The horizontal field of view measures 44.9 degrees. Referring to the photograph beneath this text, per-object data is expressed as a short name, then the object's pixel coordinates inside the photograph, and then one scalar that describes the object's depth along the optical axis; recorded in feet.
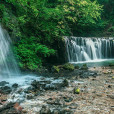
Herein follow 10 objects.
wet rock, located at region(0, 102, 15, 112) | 10.48
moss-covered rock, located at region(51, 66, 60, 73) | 26.76
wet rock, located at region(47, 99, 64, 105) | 11.59
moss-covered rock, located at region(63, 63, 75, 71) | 28.83
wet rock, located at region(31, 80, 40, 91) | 16.06
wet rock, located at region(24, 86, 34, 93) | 14.90
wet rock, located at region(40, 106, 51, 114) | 9.82
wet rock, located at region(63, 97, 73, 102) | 12.13
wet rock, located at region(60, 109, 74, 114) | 10.03
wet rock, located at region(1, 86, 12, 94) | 14.64
